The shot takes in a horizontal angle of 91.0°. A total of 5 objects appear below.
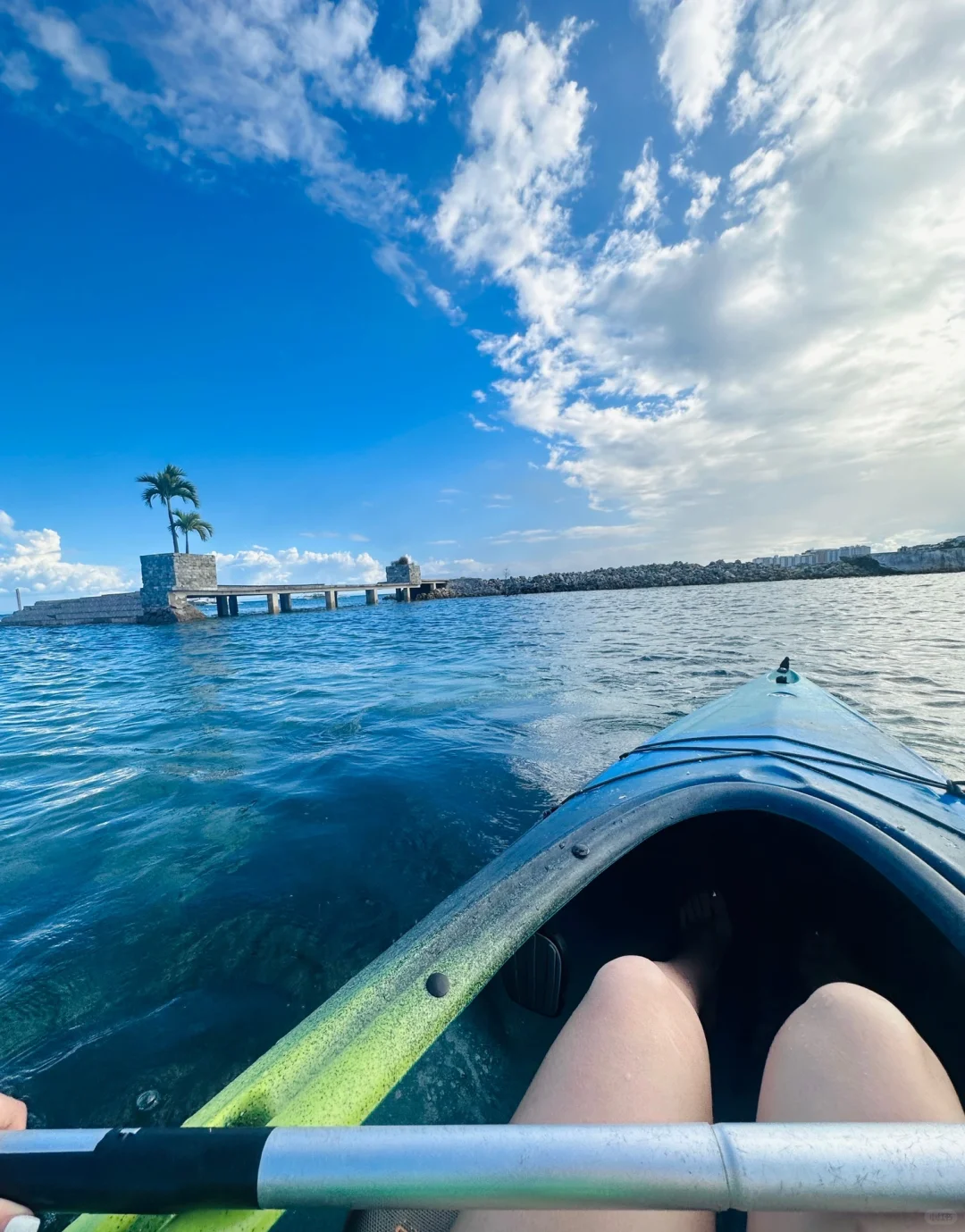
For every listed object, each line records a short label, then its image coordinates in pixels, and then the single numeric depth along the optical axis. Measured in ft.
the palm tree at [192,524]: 130.21
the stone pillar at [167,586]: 99.60
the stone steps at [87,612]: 110.93
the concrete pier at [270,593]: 105.44
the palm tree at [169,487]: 123.65
